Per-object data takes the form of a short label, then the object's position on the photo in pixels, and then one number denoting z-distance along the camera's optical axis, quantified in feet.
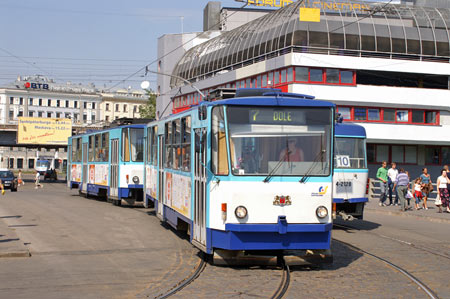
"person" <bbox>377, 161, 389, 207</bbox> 91.61
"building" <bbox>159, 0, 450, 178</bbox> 159.22
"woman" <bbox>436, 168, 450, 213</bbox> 79.66
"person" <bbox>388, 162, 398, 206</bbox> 90.38
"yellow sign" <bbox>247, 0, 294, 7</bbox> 221.11
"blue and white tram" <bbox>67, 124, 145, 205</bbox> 79.82
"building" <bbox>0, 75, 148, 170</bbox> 376.27
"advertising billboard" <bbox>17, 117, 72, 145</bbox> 222.89
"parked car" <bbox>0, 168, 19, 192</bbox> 160.76
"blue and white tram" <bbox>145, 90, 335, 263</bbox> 34.86
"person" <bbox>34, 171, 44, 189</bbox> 165.17
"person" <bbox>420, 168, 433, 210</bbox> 85.66
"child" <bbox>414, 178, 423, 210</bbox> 84.74
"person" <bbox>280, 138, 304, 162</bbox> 35.50
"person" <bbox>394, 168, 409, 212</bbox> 79.92
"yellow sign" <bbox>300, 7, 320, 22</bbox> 155.02
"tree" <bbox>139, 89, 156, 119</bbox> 329.93
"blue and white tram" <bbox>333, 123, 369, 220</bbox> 60.75
